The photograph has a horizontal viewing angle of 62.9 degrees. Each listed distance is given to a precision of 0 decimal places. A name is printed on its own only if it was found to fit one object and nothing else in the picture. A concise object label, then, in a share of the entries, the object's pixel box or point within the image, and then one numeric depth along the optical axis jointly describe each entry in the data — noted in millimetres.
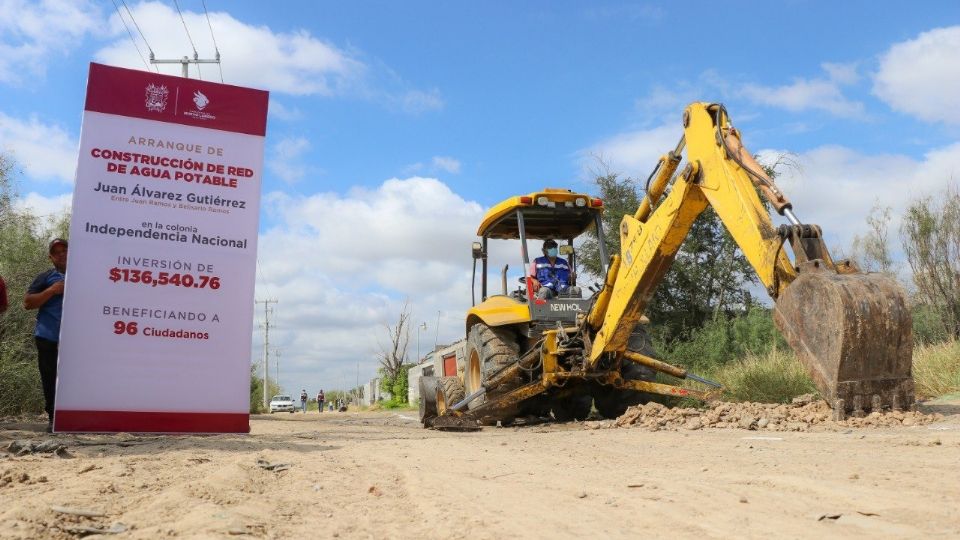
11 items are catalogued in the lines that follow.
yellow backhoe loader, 5879
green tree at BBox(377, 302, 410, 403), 42438
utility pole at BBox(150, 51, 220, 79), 24469
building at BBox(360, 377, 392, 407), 48369
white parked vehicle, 53688
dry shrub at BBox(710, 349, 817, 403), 10016
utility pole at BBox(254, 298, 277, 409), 65363
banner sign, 6730
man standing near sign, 6820
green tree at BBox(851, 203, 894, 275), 18922
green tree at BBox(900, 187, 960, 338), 15602
